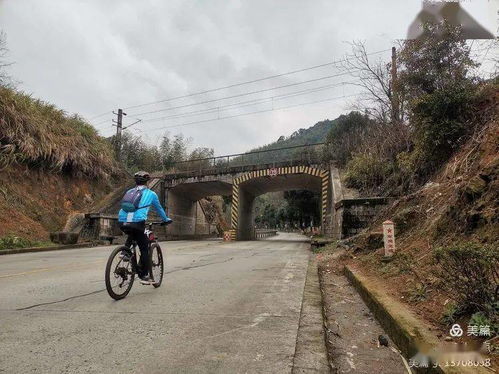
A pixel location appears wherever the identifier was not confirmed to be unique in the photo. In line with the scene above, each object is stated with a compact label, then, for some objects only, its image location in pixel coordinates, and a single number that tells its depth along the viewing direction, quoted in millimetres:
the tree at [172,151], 41625
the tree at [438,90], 11156
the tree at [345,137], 25016
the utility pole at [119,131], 32688
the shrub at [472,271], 2893
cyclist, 5777
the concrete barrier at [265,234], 47059
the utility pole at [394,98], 16359
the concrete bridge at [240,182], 27375
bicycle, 5324
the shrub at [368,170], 16734
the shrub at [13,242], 14516
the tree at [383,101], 19953
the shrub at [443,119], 10977
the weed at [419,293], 4207
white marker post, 7180
